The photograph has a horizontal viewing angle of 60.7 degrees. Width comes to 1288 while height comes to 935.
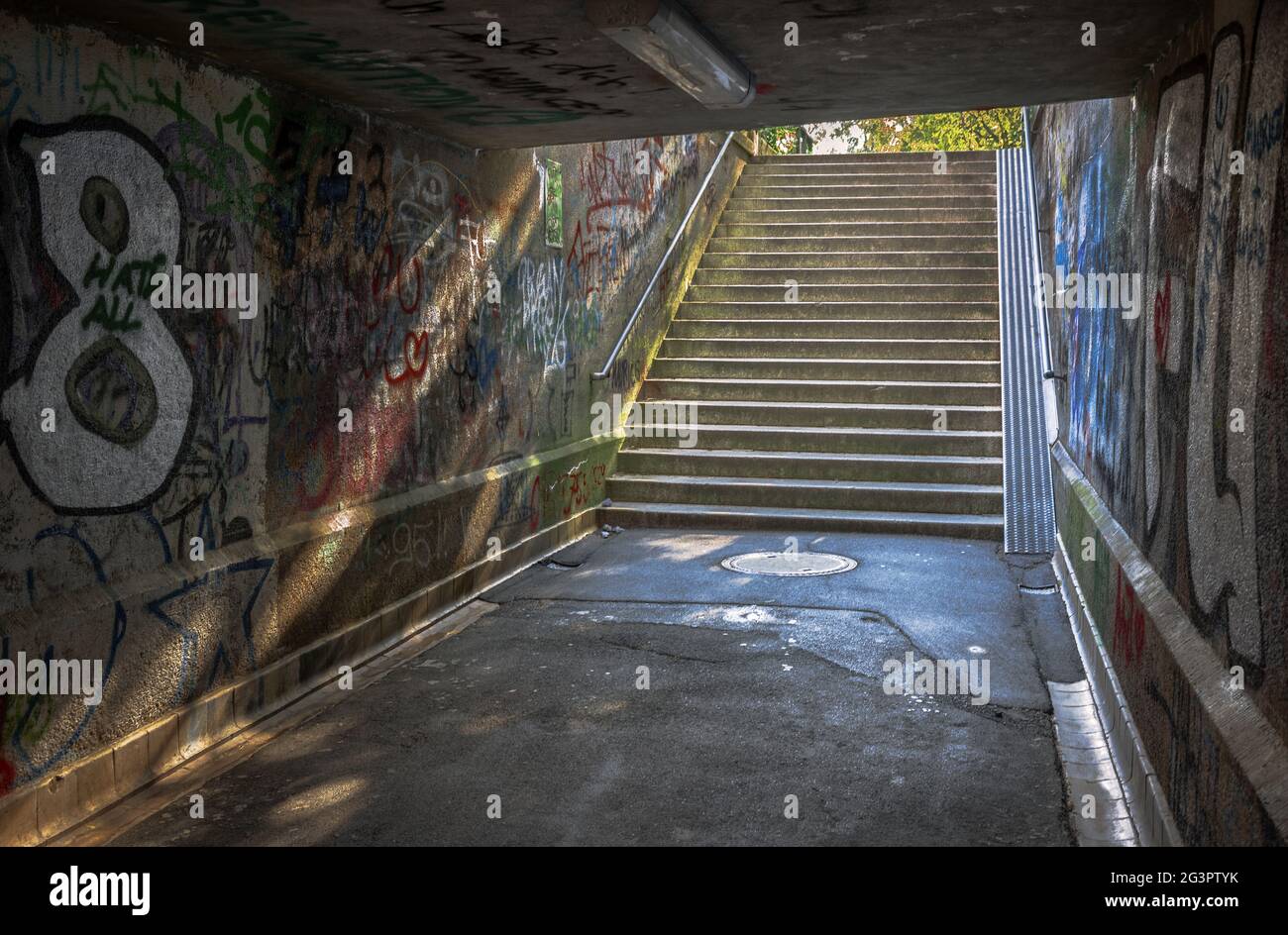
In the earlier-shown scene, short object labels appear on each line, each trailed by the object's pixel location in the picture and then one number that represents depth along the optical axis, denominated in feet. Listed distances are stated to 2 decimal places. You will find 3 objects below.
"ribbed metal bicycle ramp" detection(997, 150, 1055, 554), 29.32
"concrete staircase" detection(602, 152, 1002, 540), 32.60
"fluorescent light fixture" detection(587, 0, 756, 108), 13.97
